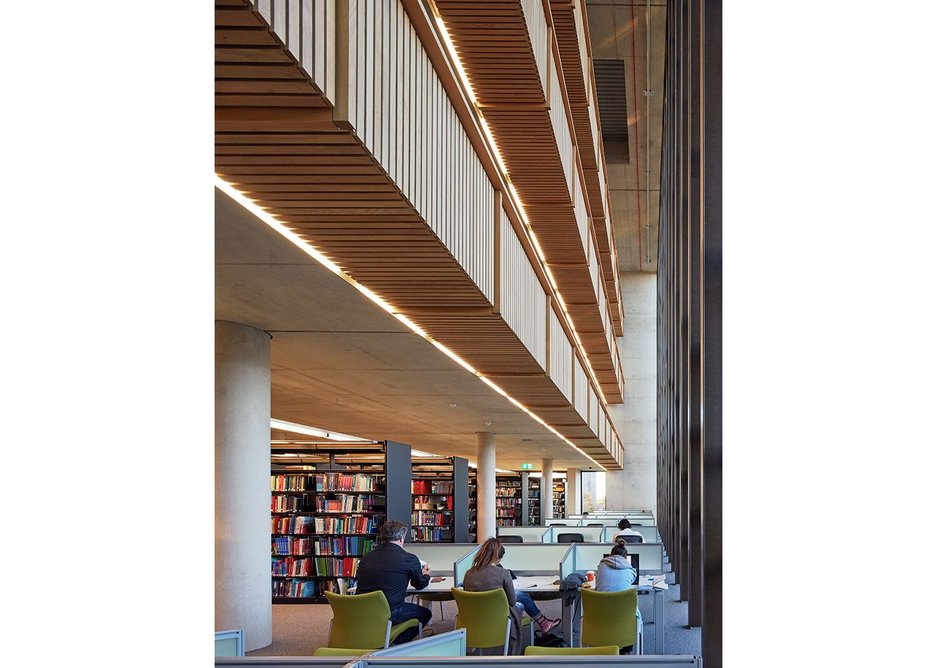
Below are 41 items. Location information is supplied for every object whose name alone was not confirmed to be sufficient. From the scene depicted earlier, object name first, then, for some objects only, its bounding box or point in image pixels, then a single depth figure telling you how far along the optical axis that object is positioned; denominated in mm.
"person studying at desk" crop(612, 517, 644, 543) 12944
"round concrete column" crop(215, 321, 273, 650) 7383
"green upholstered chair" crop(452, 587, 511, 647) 6809
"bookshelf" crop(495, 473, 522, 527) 29172
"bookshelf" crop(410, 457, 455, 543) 19609
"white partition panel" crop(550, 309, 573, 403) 9969
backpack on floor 7328
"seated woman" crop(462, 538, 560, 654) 7074
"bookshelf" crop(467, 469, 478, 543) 26438
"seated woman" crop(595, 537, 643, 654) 7605
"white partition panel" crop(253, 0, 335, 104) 2266
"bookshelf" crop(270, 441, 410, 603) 12664
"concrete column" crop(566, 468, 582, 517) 33375
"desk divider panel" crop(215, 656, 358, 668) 3443
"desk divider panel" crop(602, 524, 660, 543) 15336
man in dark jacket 7059
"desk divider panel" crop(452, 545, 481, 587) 9086
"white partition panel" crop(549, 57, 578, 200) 8461
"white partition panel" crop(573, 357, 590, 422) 13078
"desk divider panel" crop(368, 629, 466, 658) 3521
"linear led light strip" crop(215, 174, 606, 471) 3639
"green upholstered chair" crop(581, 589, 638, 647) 6789
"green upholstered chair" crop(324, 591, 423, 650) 6363
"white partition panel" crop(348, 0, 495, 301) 3133
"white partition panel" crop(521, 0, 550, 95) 6290
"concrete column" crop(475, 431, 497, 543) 16469
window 43406
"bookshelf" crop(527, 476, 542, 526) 30744
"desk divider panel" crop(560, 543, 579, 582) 9624
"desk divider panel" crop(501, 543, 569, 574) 10758
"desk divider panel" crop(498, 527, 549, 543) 14430
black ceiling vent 18127
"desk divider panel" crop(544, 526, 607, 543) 15056
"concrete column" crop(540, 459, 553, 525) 26984
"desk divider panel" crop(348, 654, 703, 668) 3330
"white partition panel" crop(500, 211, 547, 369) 6706
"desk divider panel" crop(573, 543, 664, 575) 10633
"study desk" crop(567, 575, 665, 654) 8705
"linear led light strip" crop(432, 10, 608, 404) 6152
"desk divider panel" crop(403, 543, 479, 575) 10594
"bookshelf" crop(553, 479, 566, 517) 37500
